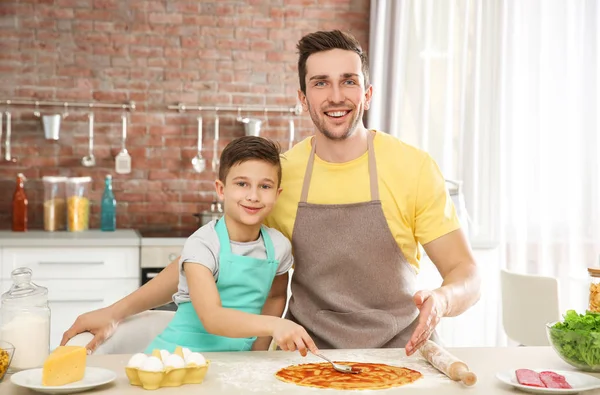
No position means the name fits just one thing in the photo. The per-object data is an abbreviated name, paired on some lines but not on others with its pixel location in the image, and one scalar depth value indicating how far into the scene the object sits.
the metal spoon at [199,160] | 4.61
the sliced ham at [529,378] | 1.55
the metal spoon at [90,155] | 4.51
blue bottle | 4.41
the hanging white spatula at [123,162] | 4.52
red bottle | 4.30
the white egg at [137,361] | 1.52
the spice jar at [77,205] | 4.38
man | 2.21
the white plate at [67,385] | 1.48
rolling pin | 1.55
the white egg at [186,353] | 1.56
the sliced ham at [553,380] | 1.56
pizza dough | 1.56
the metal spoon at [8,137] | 4.40
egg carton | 1.50
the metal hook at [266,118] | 4.76
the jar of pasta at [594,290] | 1.93
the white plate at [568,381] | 1.53
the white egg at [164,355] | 1.54
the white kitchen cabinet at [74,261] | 3.88
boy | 2.03
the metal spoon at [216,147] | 4.65
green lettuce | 1.68
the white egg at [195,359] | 1.54
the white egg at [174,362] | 1.52
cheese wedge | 1.49
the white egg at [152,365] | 1.50
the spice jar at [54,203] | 4.37
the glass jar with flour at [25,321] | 1.67
